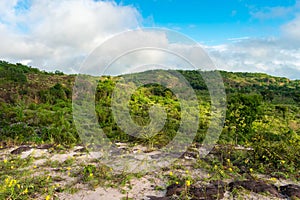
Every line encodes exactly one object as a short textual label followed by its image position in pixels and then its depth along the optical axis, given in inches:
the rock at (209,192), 104.6
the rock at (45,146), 183.8
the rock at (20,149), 169.4
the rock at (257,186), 110.7
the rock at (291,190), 107.4
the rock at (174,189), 108.0
